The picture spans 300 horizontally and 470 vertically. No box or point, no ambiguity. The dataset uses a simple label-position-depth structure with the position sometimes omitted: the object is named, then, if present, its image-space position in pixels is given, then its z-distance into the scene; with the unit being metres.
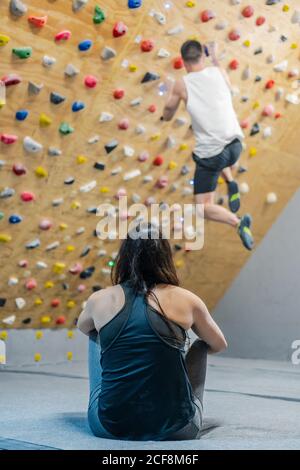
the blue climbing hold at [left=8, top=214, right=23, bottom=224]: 3.71
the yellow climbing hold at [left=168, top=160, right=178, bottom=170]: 3.91
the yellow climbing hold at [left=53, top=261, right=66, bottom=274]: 4.19
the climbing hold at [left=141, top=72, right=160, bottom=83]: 3.43
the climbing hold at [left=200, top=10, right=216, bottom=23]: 3.35
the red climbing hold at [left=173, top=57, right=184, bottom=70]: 3.41
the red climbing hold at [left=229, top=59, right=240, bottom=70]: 3.57
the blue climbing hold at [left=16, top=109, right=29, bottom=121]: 3.24
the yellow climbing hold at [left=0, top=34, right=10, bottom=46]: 2.94
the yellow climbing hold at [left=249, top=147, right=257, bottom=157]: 4.21
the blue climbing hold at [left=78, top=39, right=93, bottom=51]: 3.15
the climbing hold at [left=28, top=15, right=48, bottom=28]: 2.96
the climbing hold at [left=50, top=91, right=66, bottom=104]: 3.26
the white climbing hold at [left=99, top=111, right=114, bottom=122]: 3.49
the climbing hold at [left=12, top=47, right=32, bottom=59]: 3.02
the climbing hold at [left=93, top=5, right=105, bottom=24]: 3.08
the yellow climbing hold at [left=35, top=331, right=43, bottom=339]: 4.55
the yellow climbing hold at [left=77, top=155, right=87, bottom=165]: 3.61
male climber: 3.33
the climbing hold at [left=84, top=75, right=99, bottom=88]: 3.30
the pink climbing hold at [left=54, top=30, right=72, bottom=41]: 3.06
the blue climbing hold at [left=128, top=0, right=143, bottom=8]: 3.12
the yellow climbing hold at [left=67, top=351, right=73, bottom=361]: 4.80
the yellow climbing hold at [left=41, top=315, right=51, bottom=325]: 4.52
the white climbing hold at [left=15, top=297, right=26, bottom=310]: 4.22
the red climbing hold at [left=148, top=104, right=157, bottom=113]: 3.56
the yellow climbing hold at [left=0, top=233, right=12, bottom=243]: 3.78
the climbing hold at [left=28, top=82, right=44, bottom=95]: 3.18
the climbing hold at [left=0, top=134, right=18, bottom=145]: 3.30
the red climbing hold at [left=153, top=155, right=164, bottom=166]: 3.85
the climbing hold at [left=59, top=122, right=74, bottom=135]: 3.42
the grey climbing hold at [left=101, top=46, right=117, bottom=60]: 3.24
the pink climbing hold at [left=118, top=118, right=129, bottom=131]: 3.57
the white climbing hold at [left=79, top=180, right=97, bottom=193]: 3.78
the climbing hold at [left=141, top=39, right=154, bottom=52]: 3.30
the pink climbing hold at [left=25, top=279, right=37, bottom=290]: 4.16
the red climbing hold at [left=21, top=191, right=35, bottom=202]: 3.63
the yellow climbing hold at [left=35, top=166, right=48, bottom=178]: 3.55
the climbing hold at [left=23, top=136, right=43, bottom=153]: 3.38
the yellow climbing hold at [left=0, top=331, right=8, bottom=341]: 4.35
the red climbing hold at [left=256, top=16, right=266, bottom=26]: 3.51
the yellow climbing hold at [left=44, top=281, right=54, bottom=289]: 4.27
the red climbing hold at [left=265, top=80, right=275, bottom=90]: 3.84
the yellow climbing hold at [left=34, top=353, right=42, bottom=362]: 4.57
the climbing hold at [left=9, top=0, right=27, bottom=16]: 2.88
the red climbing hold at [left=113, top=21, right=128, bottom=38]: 3.17
